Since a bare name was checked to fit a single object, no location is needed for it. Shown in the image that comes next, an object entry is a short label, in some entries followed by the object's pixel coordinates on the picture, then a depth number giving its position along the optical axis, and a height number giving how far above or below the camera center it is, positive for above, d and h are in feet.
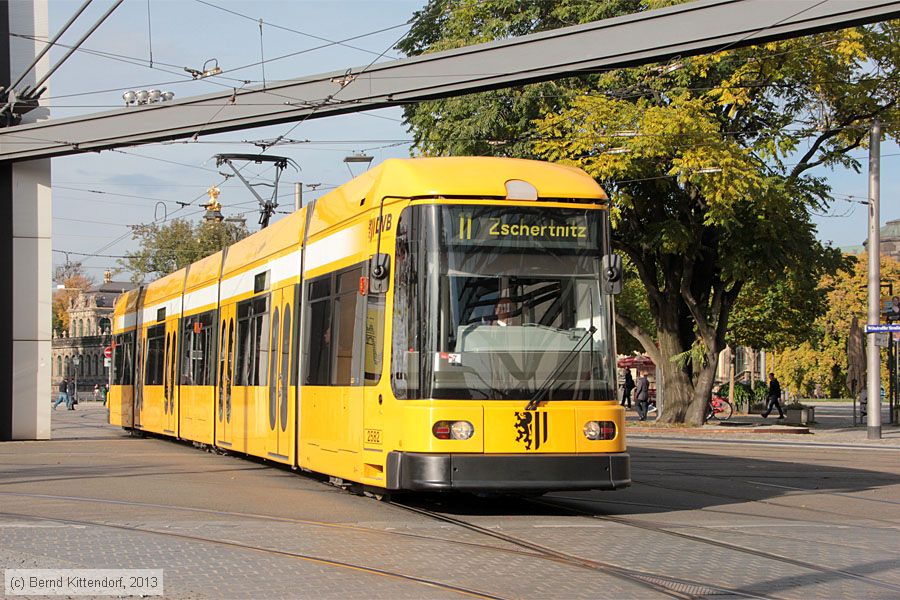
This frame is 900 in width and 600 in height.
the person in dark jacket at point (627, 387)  154.65 -3.73
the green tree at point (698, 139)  97.25 +16.63
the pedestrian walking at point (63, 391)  211.06 -5.14
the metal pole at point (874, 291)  100.07 +4.99
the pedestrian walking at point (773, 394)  147.83 -4.27
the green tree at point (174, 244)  264.72 +23.11
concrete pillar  88.43 +5.50
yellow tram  37.99 +0.74
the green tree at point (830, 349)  262.88 +1.38
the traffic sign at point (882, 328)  98.27 +2.05
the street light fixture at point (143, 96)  89.35 +17.75
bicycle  136.04 -5.08
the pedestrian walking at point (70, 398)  208.98 -6.02
